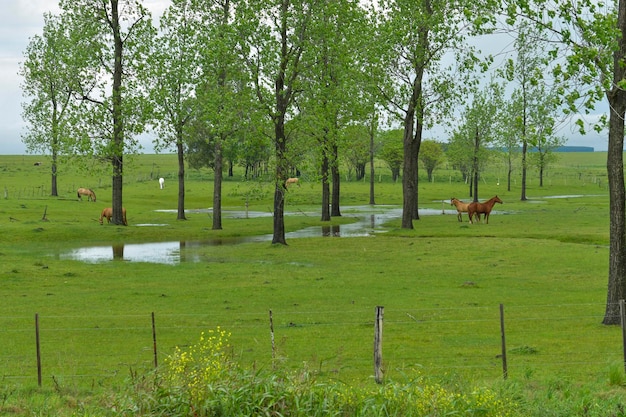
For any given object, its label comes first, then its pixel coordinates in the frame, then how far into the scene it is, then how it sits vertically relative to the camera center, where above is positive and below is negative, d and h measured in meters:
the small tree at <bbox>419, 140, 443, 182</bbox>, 154.38 +3.48
